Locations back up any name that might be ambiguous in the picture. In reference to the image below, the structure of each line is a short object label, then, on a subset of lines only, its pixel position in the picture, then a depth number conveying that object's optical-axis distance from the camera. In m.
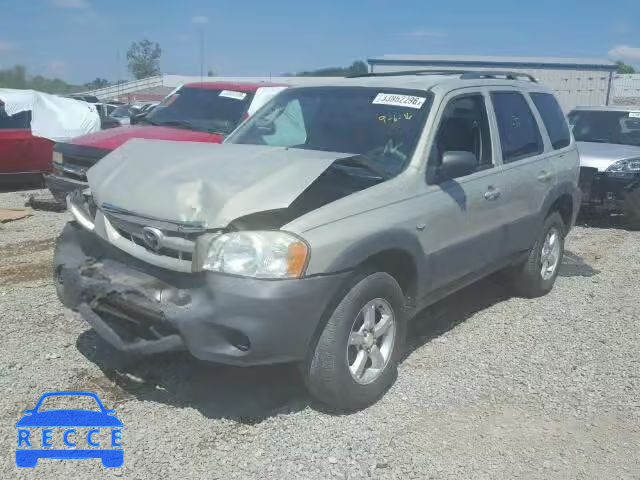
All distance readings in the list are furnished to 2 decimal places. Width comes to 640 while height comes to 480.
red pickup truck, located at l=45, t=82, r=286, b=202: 7.70
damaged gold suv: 3.22
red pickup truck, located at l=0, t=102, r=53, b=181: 10.34
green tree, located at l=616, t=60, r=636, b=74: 75.14
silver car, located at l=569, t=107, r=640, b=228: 9.08
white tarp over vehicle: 10.62
